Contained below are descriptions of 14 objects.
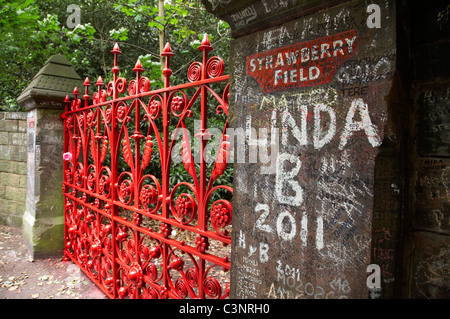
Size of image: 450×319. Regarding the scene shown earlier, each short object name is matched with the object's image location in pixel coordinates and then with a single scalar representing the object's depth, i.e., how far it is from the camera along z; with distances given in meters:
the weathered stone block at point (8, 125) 5.39
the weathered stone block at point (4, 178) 5.39
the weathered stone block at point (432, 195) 1.04
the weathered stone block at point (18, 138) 5.26
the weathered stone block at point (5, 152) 5.37
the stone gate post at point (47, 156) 3.85
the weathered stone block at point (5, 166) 5.35
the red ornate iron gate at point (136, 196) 1.80
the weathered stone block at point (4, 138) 5.44
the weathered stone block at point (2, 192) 5.46
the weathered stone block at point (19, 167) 5.11
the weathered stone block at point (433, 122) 1.03
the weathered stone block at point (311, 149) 1.01
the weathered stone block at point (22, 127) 5.31
